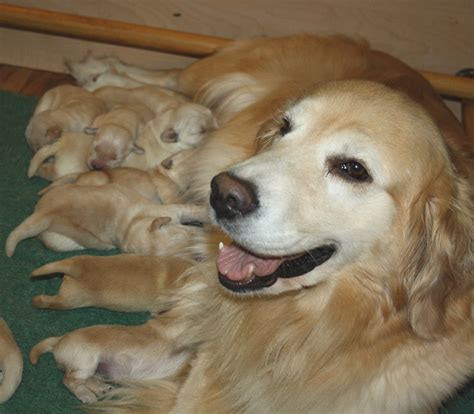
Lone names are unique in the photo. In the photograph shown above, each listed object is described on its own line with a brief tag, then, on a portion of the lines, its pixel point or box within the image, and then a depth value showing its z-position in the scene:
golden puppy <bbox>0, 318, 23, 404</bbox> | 2.05
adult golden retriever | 1.70
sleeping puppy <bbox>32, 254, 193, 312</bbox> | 2.26
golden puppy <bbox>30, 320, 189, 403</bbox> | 2.09
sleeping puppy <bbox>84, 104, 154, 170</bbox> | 2.84
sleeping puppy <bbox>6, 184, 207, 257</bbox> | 2.45
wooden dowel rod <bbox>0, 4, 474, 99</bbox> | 3.22
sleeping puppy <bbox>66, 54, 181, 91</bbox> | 3.43
